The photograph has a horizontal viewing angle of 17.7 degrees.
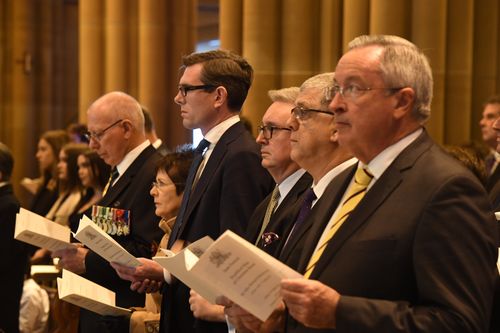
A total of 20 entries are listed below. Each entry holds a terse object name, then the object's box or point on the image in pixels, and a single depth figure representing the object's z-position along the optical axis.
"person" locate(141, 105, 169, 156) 10.43
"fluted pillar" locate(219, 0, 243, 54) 12.13
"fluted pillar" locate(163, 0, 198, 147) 15.46
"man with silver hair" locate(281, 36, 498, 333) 3.97
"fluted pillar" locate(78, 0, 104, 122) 15.65
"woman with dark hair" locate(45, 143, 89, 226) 12.87
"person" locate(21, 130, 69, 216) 14.53
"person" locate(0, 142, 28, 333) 9.98
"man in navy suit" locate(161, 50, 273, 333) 6.70
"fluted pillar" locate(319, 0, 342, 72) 11.15
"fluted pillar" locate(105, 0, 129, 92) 15.41
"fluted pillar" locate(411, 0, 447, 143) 10.42
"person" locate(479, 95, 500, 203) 10.05
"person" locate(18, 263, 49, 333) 10.85
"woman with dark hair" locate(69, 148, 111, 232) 11.43
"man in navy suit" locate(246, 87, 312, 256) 6.09
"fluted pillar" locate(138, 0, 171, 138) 15.25
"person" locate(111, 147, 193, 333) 7.39
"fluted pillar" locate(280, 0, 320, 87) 11.23
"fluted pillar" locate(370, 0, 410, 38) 10.36
